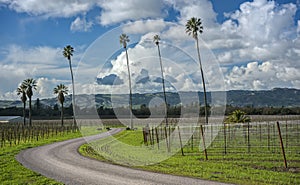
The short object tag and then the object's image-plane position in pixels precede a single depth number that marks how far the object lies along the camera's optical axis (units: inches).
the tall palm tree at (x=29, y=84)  3378.7
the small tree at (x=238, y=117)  1965.7
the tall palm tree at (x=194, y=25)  2522.1
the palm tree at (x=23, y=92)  3552.2
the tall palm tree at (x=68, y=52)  3216.0
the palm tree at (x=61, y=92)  3269.7
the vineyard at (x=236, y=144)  844.6
